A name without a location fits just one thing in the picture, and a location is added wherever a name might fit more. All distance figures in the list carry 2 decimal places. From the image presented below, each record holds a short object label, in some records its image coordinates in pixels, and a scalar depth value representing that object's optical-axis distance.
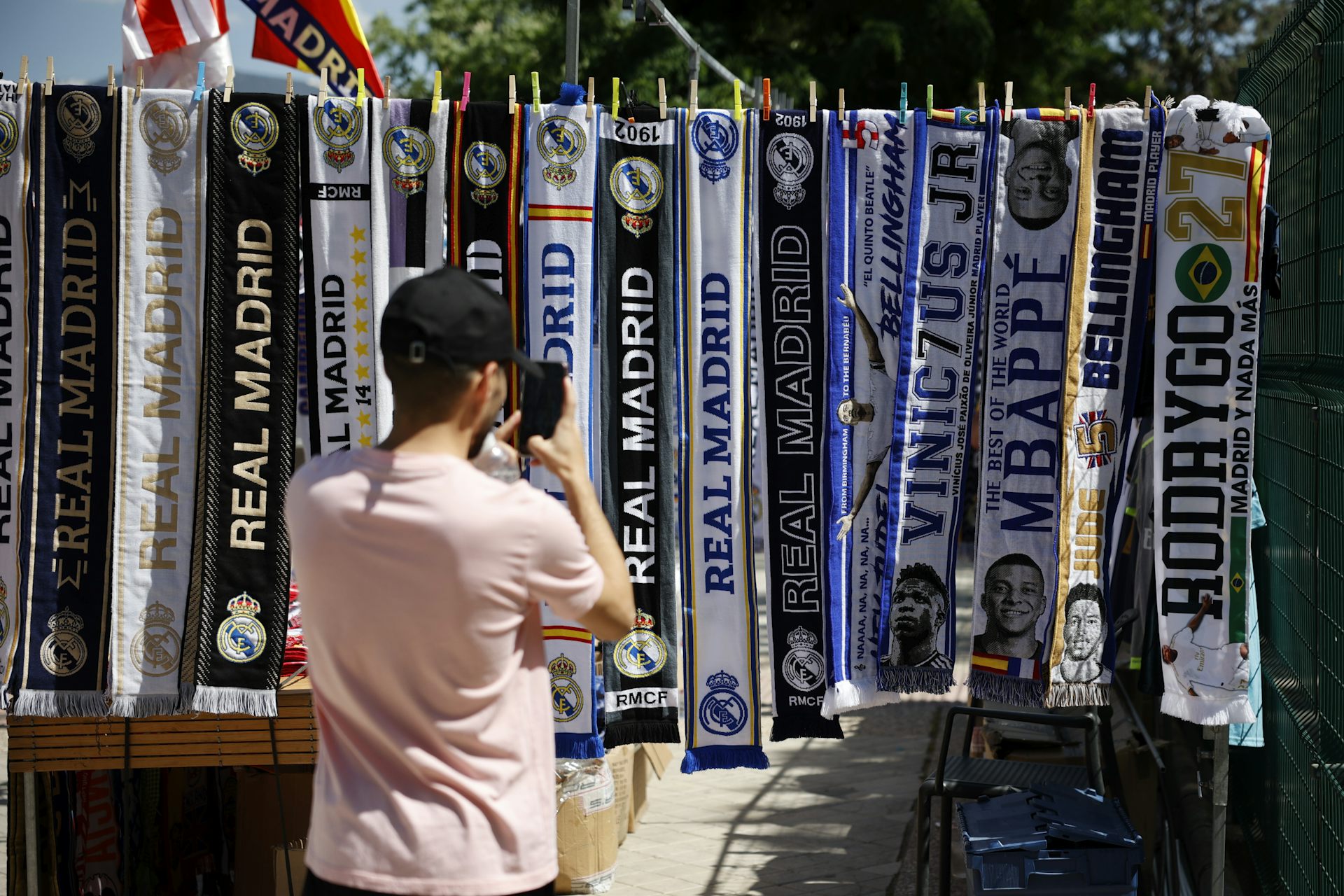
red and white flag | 4.96
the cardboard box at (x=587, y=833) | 5.41
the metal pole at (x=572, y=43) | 4.93
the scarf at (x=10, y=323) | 4.02
